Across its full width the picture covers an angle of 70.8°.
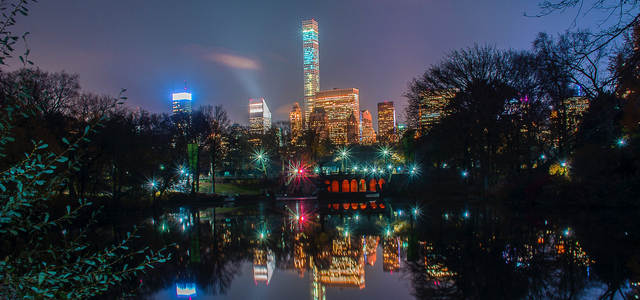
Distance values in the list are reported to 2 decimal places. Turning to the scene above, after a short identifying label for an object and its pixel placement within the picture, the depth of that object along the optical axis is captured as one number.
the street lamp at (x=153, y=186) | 49.49
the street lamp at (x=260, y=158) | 94.78
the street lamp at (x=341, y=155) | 105.14
